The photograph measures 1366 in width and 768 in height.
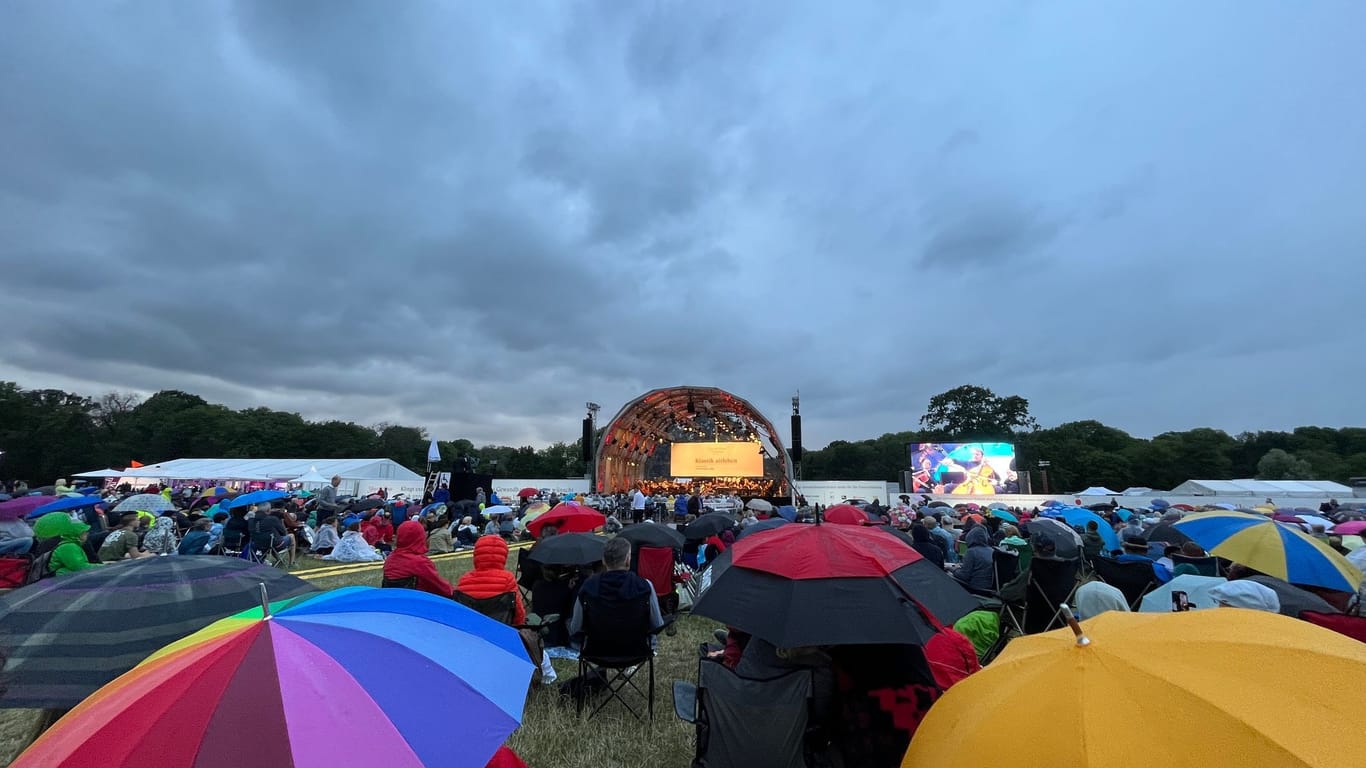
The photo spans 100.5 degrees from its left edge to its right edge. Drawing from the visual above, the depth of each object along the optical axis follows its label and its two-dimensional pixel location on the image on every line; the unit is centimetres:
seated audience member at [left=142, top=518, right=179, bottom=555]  777
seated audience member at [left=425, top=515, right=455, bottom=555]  1167
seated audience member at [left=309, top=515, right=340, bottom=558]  1144
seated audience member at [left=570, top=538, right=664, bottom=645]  379
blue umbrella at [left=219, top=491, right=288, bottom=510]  978
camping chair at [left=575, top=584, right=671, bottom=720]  380
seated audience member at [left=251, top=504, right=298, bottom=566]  925
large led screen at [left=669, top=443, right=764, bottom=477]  2939
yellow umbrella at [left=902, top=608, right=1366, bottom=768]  110
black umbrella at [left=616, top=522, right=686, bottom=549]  631
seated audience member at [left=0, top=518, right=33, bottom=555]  655
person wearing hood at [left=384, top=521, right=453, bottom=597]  444
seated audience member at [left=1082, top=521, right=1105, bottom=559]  840
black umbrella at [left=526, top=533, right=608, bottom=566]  505
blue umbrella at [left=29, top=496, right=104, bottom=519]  876
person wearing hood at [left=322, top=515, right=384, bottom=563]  1095
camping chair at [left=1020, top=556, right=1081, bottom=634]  506
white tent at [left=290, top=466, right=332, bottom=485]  2640
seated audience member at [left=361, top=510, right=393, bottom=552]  1202
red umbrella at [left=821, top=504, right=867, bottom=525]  795
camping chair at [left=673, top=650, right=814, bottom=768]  228
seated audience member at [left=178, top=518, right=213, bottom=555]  776
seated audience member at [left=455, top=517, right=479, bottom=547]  1304
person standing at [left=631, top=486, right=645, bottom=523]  1891
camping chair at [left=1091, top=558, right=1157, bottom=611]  537
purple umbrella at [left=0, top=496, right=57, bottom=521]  767
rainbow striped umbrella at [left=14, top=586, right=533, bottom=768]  117
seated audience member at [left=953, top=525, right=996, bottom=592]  624
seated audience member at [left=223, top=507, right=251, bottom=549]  905
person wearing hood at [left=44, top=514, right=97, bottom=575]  568
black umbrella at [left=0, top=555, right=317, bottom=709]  181
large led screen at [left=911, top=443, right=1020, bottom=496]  2478
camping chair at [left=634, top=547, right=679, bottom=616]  613
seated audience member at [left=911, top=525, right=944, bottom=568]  680
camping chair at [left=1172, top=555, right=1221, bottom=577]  568
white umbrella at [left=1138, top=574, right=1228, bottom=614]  385
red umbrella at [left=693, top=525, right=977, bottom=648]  248
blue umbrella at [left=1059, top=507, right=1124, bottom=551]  947
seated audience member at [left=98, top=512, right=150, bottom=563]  673
